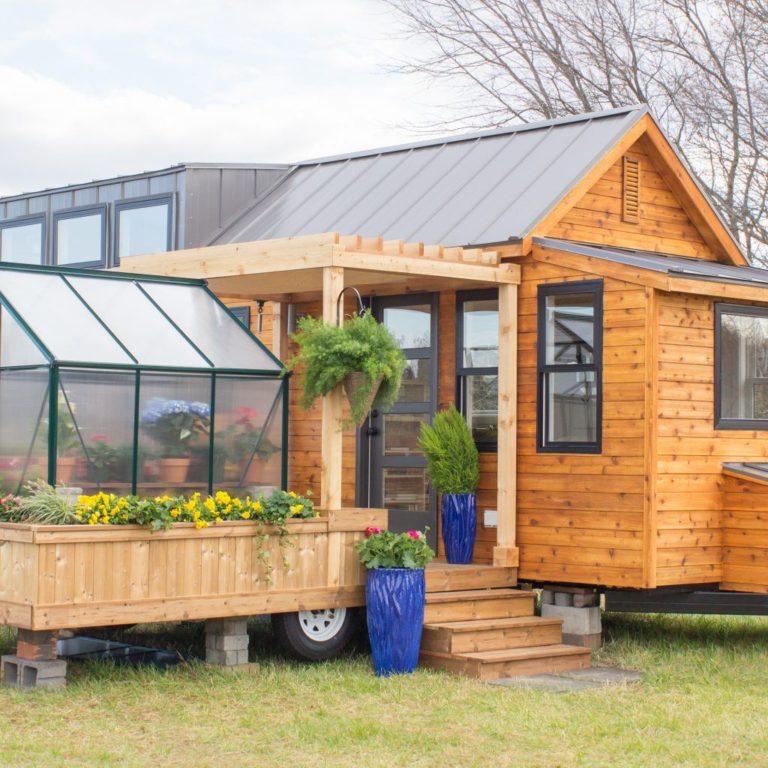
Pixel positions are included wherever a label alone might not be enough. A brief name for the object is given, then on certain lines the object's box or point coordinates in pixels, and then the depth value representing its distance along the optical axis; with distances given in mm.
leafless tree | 21844
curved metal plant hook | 10969
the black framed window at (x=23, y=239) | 17125
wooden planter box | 9453
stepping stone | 10094
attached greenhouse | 10211
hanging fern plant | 10719
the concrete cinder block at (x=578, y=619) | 11844
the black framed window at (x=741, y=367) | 12078
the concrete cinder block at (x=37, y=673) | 9500
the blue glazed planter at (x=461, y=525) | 12203
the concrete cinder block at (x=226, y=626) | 10430
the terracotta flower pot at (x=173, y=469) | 10664
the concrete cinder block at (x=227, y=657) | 10391
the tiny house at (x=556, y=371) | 11328
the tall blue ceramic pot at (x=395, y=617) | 10406
